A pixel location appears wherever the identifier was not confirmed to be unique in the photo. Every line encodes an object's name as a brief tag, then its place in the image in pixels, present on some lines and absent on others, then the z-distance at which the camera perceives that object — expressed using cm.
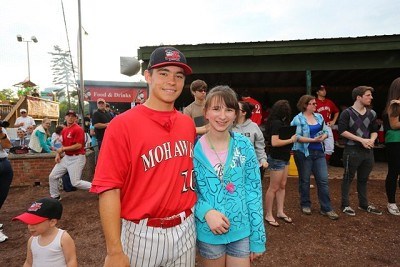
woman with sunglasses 456
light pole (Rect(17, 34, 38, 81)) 3722
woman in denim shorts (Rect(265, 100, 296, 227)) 429
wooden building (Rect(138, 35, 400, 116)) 709
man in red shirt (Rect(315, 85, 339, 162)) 753
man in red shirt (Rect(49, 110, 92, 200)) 578
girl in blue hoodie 189
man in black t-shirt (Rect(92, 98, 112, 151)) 667
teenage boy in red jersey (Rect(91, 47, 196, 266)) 145
